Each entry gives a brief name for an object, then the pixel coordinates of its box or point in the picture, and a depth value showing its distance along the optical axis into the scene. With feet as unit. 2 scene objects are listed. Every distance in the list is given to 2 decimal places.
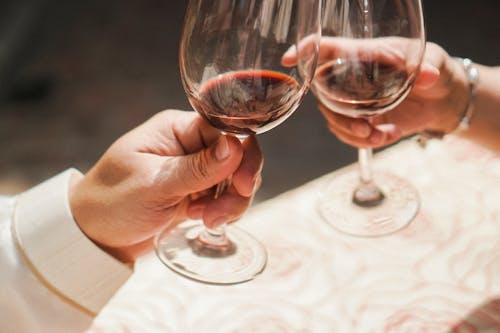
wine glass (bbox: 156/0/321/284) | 2.58
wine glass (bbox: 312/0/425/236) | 2.88
